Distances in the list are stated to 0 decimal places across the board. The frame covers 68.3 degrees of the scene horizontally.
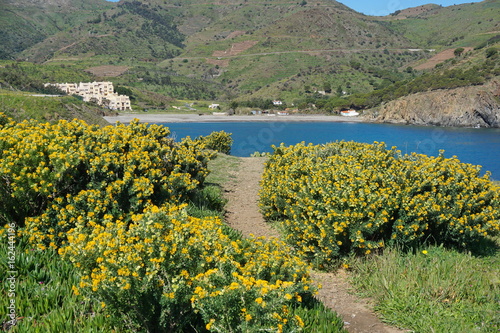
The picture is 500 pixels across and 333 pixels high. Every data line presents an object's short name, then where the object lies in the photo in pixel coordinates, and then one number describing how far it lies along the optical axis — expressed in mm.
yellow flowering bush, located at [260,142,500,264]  6184
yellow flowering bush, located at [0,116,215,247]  4812
